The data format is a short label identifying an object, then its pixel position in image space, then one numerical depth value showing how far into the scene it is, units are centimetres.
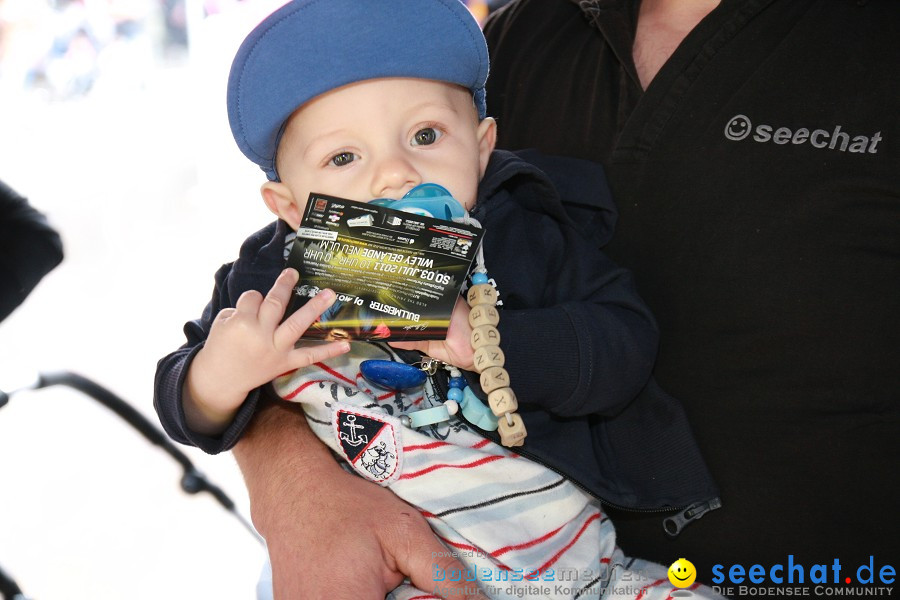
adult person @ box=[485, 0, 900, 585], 126
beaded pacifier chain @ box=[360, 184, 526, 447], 110
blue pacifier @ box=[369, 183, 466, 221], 114
